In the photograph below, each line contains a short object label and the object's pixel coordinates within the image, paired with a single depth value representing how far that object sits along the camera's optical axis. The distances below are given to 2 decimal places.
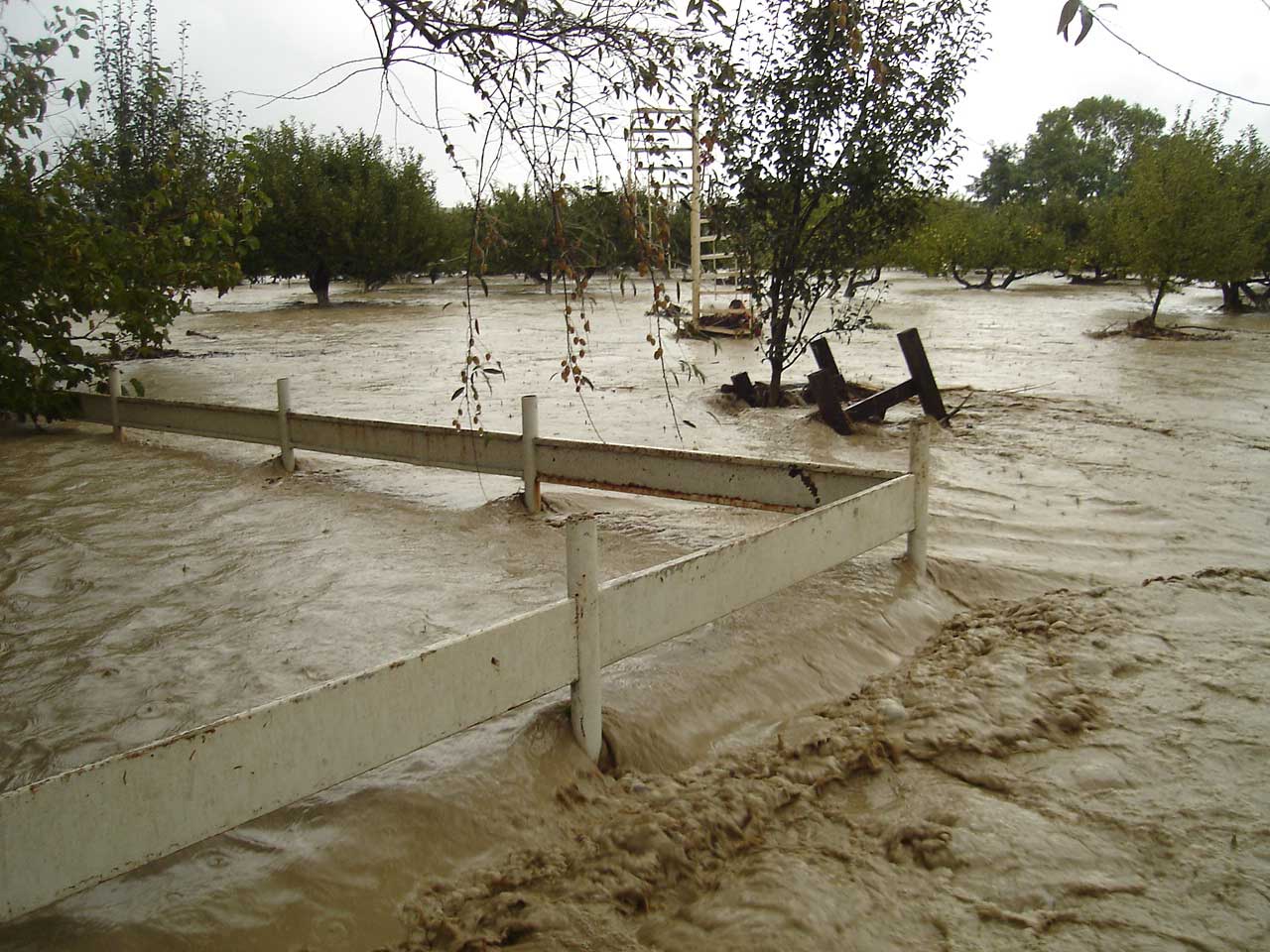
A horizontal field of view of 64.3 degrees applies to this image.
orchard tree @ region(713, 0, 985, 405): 10.09
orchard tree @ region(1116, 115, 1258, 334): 18.88
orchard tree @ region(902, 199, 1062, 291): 34.00
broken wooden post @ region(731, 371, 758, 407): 11.25
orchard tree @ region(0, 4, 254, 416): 8.87
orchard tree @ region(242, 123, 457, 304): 26.92
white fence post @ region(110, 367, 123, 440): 9.17
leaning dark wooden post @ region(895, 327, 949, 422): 9.62
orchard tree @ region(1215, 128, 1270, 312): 20.89
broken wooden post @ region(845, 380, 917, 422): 9.80
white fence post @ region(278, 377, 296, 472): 7.64
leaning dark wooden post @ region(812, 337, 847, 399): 10.05
